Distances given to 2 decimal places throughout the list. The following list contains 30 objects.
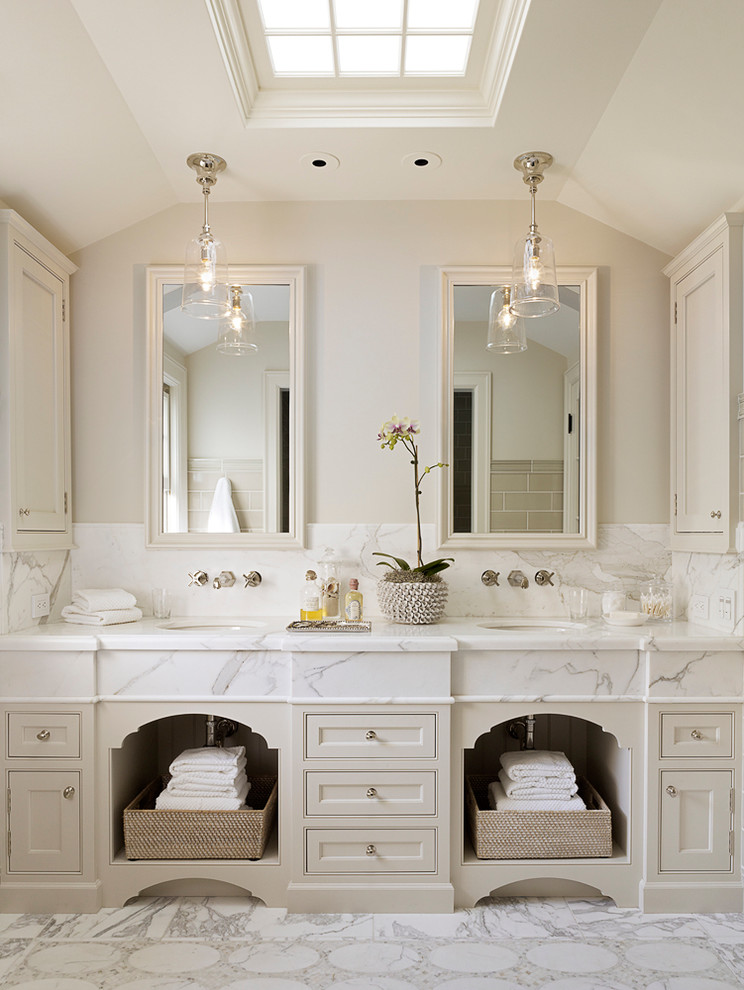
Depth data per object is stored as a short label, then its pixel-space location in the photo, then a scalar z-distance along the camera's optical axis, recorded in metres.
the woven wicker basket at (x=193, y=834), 2.37
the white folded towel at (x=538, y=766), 2.46
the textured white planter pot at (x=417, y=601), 2.57
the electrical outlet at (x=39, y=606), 2.59
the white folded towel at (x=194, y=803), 2.42
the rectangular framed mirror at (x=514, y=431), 2.82
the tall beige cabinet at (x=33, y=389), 2.38
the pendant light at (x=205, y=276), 2.50
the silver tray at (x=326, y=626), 2.43
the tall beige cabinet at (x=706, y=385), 2.37
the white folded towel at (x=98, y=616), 2.56
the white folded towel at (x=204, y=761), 2.46
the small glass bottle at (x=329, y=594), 2.72
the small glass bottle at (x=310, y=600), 2.66
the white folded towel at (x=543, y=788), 2.44
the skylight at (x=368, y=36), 2.03
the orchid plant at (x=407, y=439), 2.63
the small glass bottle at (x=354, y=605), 2.66
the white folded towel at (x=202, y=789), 2.44
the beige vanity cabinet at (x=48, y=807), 2.34
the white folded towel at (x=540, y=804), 2.41
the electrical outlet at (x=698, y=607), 2.59
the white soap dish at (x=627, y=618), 2.56
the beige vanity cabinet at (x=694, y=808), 2.35
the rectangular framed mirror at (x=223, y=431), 2.83
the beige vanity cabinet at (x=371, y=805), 2.33
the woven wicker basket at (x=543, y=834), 2.38
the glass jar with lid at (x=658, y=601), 2.65
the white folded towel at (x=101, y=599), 2.58
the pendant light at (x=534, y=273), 2.47
